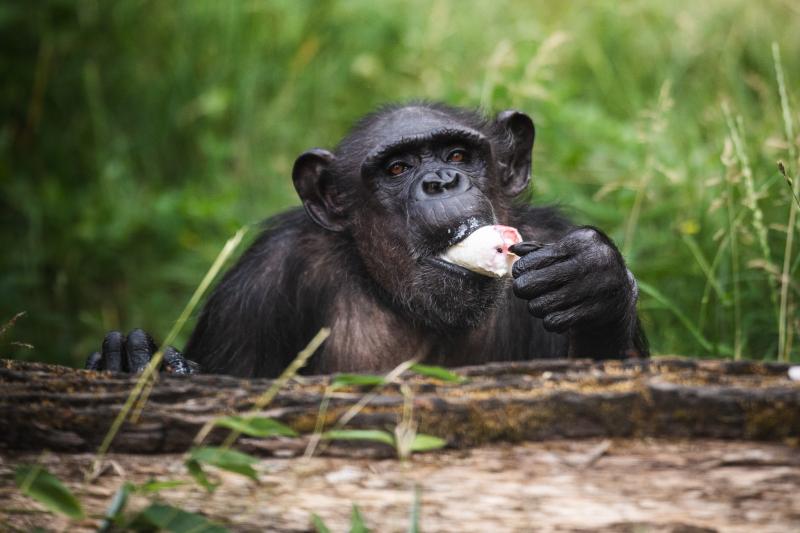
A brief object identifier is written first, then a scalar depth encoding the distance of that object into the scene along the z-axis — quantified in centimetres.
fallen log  630
